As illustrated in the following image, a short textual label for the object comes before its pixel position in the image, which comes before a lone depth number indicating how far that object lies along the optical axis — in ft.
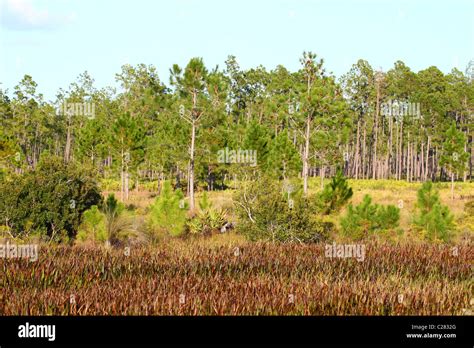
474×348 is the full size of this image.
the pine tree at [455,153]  126.93
